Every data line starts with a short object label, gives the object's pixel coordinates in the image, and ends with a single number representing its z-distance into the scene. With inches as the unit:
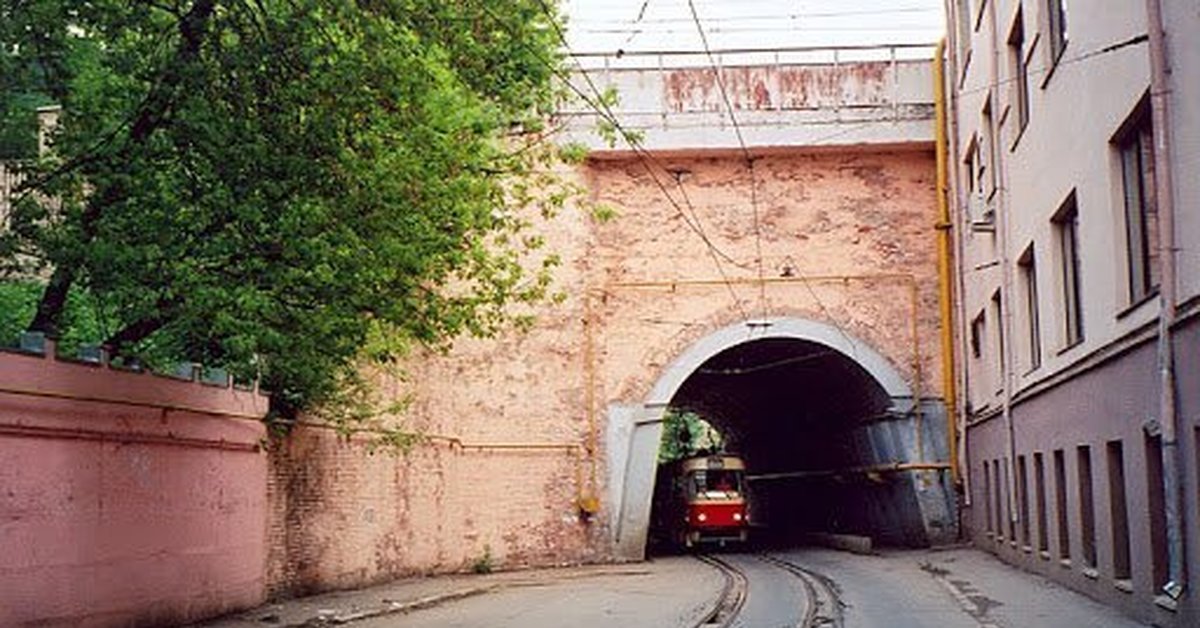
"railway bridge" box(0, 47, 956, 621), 1101.7
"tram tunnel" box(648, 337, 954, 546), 1137.4
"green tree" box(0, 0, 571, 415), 498.9
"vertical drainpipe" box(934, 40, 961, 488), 1114.1
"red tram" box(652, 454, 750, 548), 1476.4
